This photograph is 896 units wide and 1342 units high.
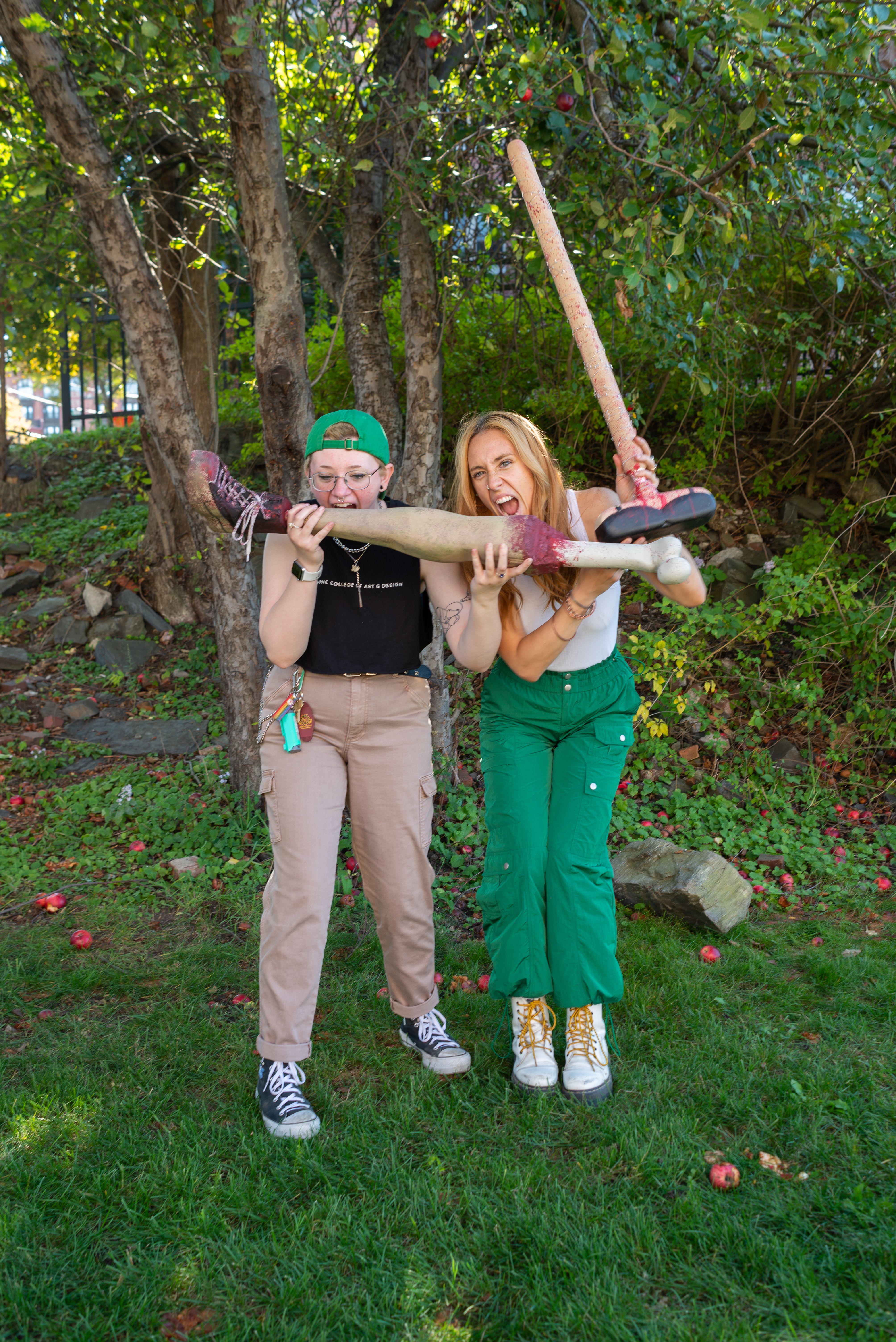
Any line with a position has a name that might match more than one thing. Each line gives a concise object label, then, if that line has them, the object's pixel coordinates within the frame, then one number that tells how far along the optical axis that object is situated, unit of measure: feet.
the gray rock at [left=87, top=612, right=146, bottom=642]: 25.50
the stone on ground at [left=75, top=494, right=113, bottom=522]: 31.99
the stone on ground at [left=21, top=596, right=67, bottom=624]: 26.43
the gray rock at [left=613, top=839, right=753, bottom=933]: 13.19
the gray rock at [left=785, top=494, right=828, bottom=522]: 23.16
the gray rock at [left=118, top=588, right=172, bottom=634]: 25.95
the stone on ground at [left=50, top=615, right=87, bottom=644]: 25.49
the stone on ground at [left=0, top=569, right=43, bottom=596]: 28.17
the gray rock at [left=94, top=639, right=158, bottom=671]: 24.34
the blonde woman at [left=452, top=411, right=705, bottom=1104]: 9.20
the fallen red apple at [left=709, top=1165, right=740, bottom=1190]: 7.79
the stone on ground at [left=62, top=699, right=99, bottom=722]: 22.00
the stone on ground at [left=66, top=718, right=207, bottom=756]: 20.34
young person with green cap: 8.86
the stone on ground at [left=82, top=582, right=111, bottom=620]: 26.17
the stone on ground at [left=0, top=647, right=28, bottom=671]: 24.36
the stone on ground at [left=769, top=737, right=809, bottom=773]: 18.49
